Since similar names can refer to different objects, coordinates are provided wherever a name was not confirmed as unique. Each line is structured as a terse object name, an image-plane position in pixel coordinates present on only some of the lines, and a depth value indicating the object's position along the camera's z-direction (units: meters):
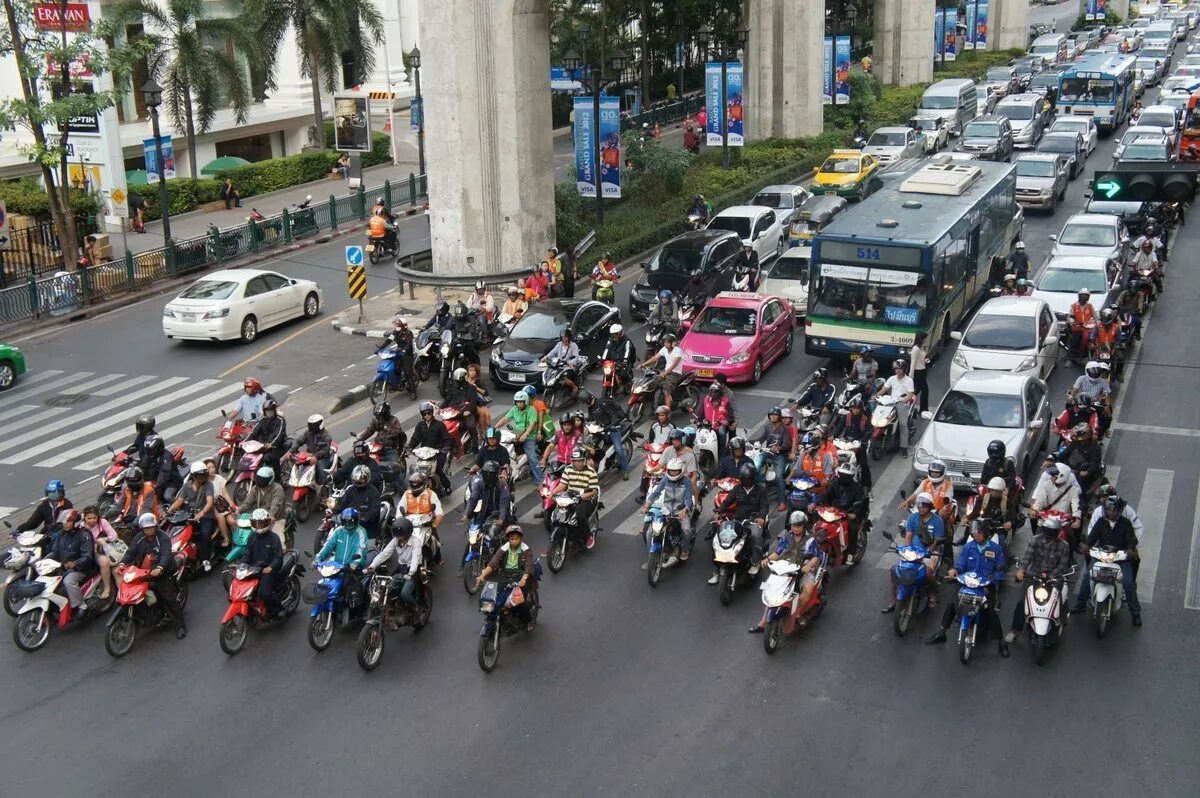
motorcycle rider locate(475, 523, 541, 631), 14.13
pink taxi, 24.44
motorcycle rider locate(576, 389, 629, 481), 19.89
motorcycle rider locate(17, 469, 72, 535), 15.89
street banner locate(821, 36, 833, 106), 57.97
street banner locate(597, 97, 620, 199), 36.31
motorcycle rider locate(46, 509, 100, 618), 15.12
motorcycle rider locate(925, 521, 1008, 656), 13.91
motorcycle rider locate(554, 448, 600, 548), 16.80
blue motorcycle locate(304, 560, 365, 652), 14.21
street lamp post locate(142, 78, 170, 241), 32.66
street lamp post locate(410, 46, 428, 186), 49.25
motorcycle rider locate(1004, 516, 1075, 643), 13.92
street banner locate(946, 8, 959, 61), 83.25
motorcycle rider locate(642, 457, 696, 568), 16.36
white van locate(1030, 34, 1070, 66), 76.38
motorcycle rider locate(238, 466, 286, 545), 16.70
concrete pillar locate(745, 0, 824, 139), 52.03
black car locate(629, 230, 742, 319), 29.53
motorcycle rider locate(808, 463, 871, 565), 16.16
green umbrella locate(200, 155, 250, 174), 46.90
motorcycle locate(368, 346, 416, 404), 24.09
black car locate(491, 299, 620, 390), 24.75
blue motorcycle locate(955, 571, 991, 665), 13.69
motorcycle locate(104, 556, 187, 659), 14.44
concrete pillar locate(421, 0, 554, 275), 31.69
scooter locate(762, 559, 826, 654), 13.95
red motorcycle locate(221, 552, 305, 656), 14.37
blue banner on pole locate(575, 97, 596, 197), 36.75
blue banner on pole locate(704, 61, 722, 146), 46.94
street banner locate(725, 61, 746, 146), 46.38
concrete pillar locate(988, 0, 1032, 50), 86.62
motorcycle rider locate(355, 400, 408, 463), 18.92
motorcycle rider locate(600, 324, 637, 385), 24.36
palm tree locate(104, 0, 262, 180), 41.22
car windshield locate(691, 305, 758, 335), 25.02
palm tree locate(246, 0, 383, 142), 48.28
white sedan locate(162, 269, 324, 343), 27.86
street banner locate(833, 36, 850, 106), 57.88
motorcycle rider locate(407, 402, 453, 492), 19.06
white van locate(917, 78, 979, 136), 53.03
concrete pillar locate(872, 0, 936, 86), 69.69
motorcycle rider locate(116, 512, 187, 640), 14.73
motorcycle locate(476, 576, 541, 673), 13.73
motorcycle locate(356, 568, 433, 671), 13.81
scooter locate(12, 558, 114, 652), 14.62
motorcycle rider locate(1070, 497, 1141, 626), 14.11
